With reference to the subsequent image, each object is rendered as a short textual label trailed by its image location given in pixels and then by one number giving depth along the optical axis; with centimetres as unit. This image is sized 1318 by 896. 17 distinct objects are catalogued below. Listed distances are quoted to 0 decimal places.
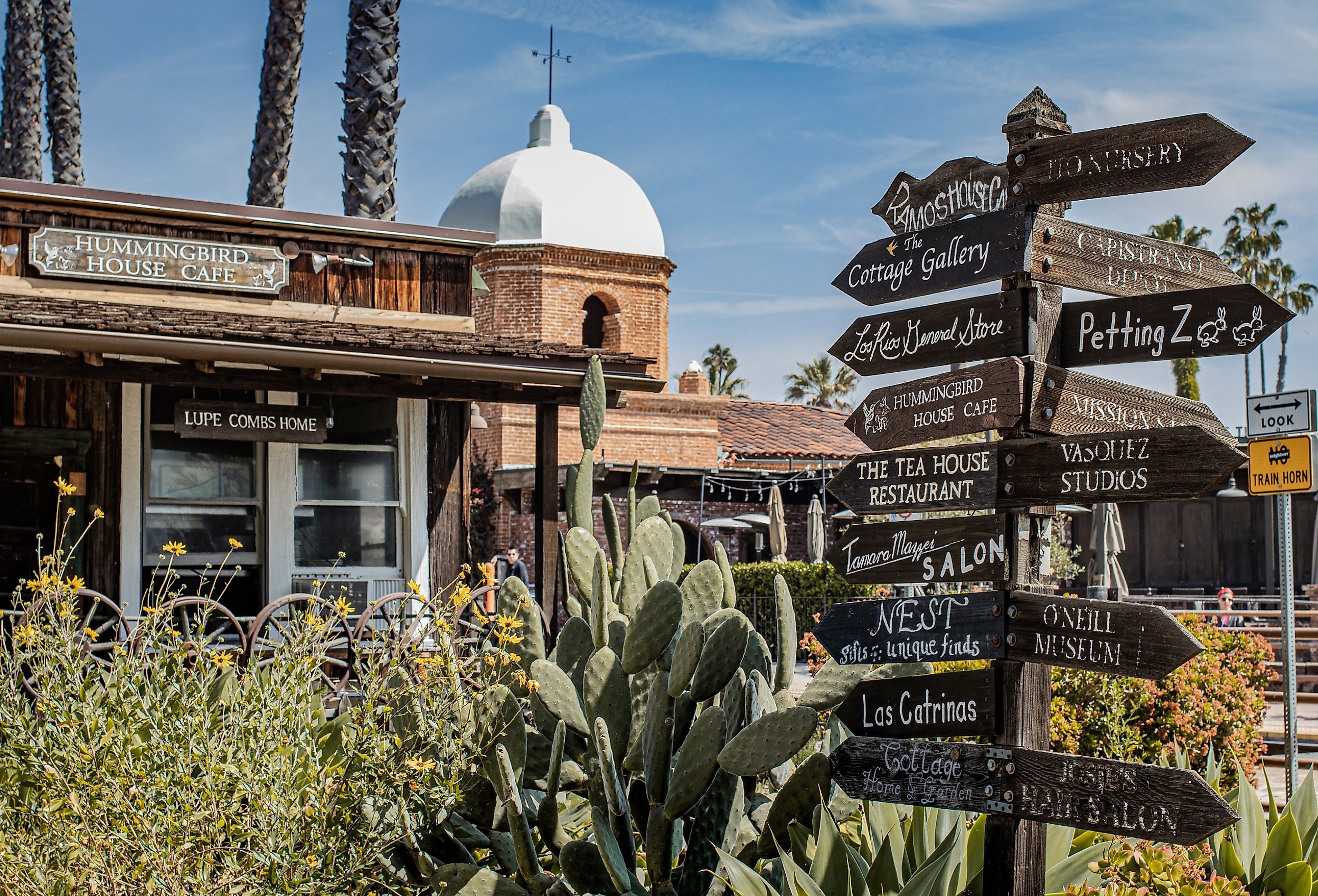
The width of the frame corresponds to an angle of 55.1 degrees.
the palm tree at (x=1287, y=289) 5225
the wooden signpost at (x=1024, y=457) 355
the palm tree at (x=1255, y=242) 5200
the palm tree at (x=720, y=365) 6581
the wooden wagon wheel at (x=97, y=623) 439
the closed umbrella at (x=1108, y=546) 2028
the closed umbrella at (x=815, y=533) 2275
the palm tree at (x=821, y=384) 6234
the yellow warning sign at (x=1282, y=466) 937
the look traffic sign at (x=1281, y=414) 917
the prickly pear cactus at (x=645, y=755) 396
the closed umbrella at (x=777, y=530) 2247
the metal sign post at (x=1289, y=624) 845
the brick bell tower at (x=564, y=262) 2784
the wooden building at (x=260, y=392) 918
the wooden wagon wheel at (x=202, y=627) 429
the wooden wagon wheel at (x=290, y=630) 456
